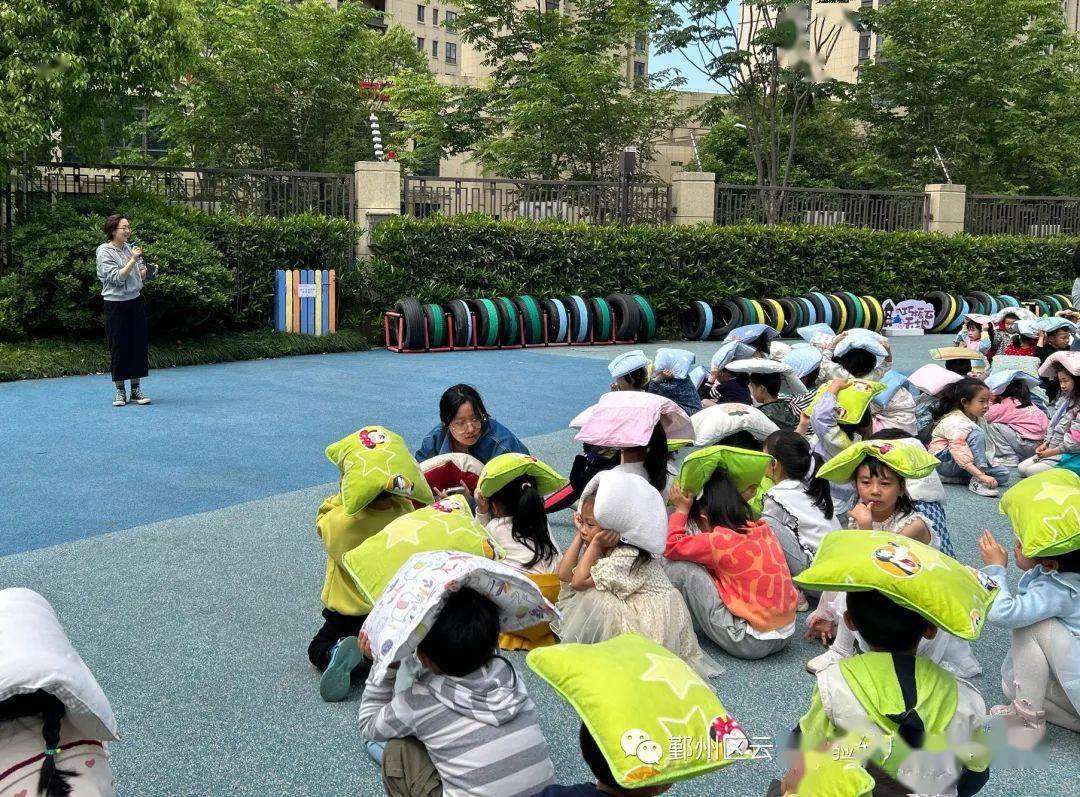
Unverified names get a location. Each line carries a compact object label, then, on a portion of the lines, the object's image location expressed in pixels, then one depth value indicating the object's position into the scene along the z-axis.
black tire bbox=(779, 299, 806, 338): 16.02
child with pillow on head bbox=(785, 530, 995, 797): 2.61
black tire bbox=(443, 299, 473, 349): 14.14
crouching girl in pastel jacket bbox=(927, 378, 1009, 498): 7.16
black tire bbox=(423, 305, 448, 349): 14.05
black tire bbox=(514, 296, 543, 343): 14.83
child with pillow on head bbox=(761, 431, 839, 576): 4.87
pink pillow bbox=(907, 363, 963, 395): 7.46
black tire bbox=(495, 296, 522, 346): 14.57
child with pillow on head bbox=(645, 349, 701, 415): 6.95
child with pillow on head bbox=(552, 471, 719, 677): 3.82
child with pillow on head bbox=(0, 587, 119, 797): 2.13
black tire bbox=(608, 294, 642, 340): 15.45
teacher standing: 9.38
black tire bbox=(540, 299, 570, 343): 14.98
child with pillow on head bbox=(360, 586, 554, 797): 2.64
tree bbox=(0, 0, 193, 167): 11.00
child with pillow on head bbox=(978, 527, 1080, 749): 3.53
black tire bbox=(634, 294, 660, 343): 15.71
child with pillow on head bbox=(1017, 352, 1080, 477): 6.78
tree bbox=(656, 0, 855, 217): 22.42
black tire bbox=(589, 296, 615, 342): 15.48
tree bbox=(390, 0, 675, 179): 21.89
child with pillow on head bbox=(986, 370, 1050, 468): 7.79
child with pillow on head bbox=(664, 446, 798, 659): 4.29
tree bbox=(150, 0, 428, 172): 20.88
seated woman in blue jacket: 5.30
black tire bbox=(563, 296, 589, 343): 15.13
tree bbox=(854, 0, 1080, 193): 23.20
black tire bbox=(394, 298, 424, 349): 13.83
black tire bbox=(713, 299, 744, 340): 16.00
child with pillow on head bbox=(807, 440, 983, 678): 4.34
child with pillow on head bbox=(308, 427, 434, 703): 3.94
